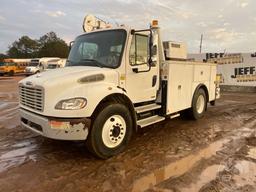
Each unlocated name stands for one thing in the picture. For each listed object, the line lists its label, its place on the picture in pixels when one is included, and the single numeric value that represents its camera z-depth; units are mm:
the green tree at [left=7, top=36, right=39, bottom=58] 61216
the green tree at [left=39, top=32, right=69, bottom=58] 50304
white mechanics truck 3422
